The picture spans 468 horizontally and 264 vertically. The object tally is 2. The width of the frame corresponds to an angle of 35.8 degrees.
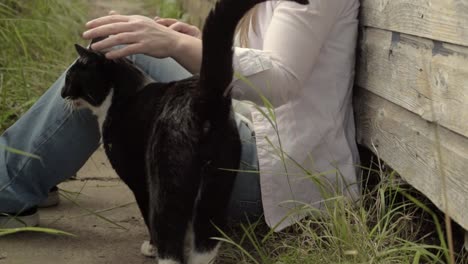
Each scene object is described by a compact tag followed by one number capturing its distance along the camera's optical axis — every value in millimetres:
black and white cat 1824
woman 2100
